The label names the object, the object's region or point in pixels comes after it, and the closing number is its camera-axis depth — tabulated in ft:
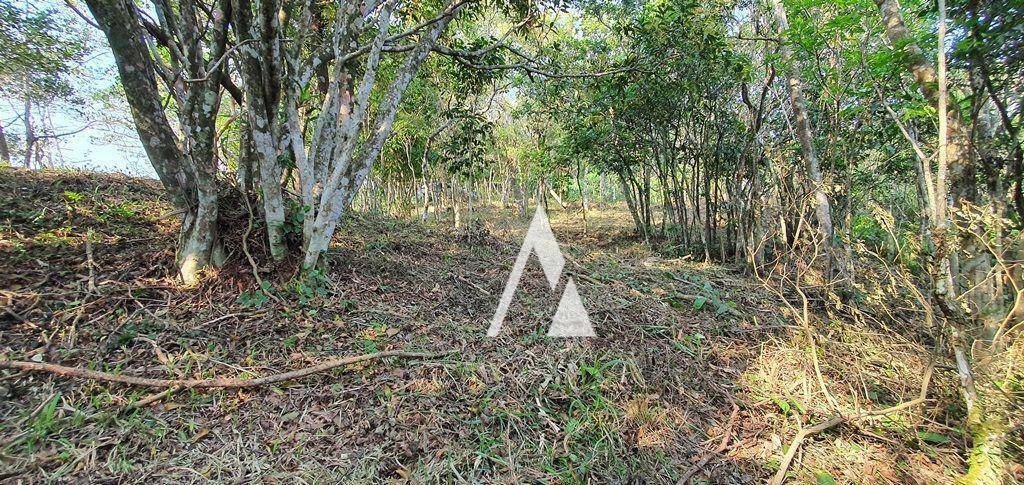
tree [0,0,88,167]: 21.17
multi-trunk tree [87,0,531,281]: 10.84
